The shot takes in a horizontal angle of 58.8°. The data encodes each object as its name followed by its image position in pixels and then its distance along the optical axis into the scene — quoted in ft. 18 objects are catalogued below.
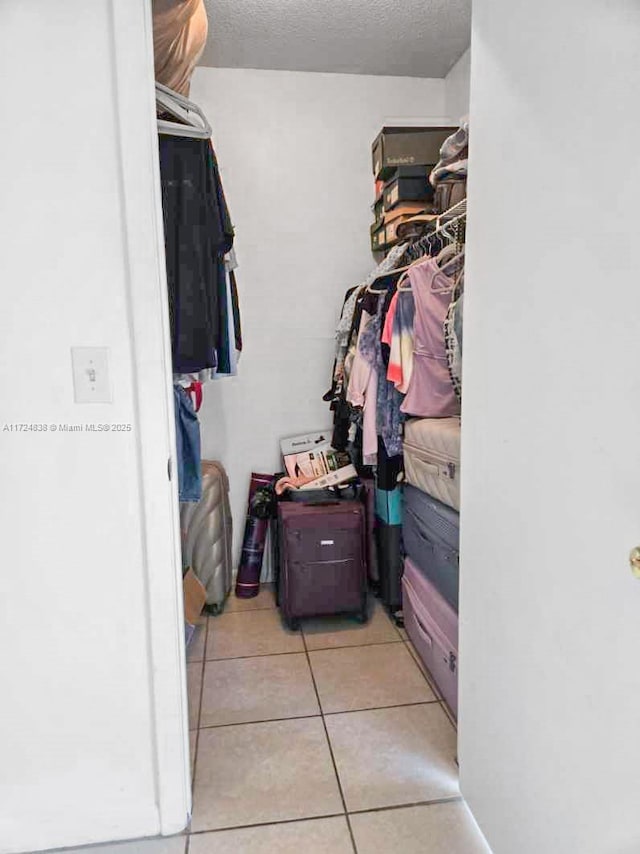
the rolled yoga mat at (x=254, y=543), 9.68
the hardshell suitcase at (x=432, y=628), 6.22
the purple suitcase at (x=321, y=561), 8.28
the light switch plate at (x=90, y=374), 4.36
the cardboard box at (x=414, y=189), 8.32
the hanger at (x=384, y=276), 7.89
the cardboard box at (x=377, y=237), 9.39
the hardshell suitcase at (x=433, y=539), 6.19
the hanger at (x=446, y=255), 6.56
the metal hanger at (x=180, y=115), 4.95
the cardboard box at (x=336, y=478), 9.29
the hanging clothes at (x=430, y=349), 6.86
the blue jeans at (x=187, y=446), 5.58
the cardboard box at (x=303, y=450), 9.78
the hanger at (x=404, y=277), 7.27
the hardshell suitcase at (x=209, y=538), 8.86
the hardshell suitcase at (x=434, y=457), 6.13
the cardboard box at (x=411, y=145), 8.46
